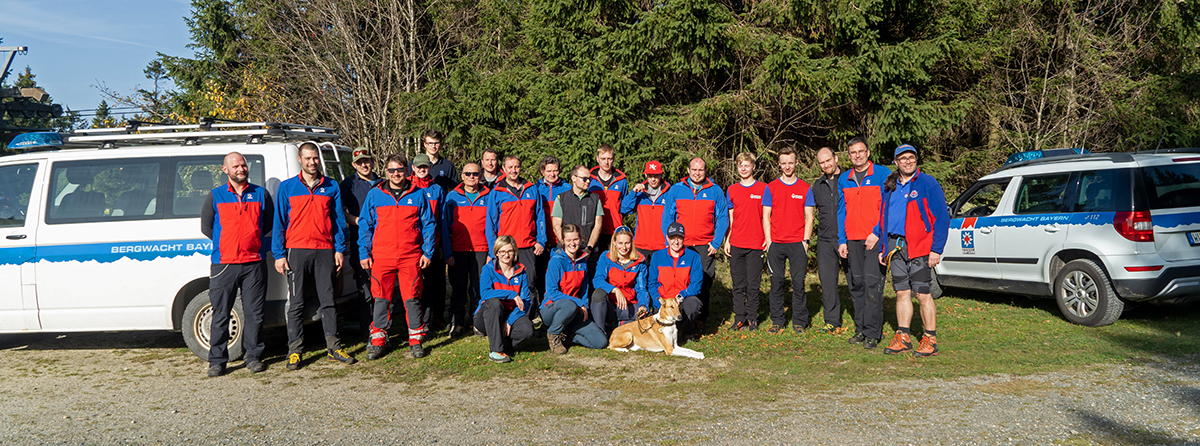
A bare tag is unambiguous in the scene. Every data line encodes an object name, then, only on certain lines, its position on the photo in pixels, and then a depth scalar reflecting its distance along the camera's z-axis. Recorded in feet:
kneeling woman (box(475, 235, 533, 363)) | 18.89
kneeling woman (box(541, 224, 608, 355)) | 19.65
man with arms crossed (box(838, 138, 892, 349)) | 19.35
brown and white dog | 19.25
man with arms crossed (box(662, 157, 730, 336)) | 22.07
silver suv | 20.39
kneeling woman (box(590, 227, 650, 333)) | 20.29
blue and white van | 18.78
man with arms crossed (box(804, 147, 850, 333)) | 20.89
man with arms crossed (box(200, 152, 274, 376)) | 17.40
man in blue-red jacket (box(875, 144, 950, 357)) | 18.06
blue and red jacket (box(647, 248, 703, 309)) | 20.43
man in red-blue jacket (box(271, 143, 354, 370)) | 18.20
